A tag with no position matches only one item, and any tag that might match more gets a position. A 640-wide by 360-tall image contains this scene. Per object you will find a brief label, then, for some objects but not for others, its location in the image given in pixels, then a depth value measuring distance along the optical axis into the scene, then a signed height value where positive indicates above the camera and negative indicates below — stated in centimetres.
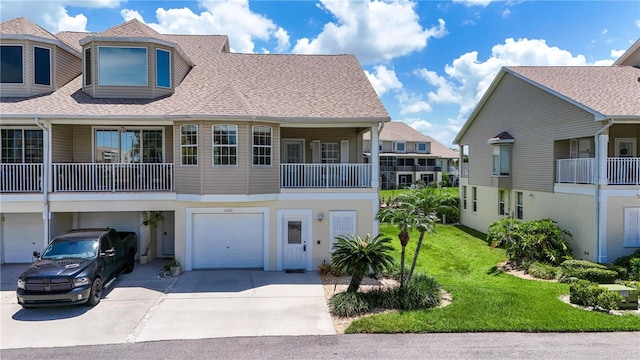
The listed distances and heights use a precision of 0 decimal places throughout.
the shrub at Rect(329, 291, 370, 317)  973 -352
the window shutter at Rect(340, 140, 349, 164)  1698 +110
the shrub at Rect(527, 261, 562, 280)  1330 -355
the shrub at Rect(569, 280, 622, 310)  992 -335
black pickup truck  966 -267
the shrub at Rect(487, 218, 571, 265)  1474 -278
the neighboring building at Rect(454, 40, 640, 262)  1406 +113
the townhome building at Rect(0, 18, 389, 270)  1316 +68
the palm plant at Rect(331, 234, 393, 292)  1050 -239
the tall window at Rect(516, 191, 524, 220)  1964 -166
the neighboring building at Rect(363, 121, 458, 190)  5175 +241
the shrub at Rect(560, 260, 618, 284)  1218 -329
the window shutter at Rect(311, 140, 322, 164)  1694 +105
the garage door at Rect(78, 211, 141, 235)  1537 -192
